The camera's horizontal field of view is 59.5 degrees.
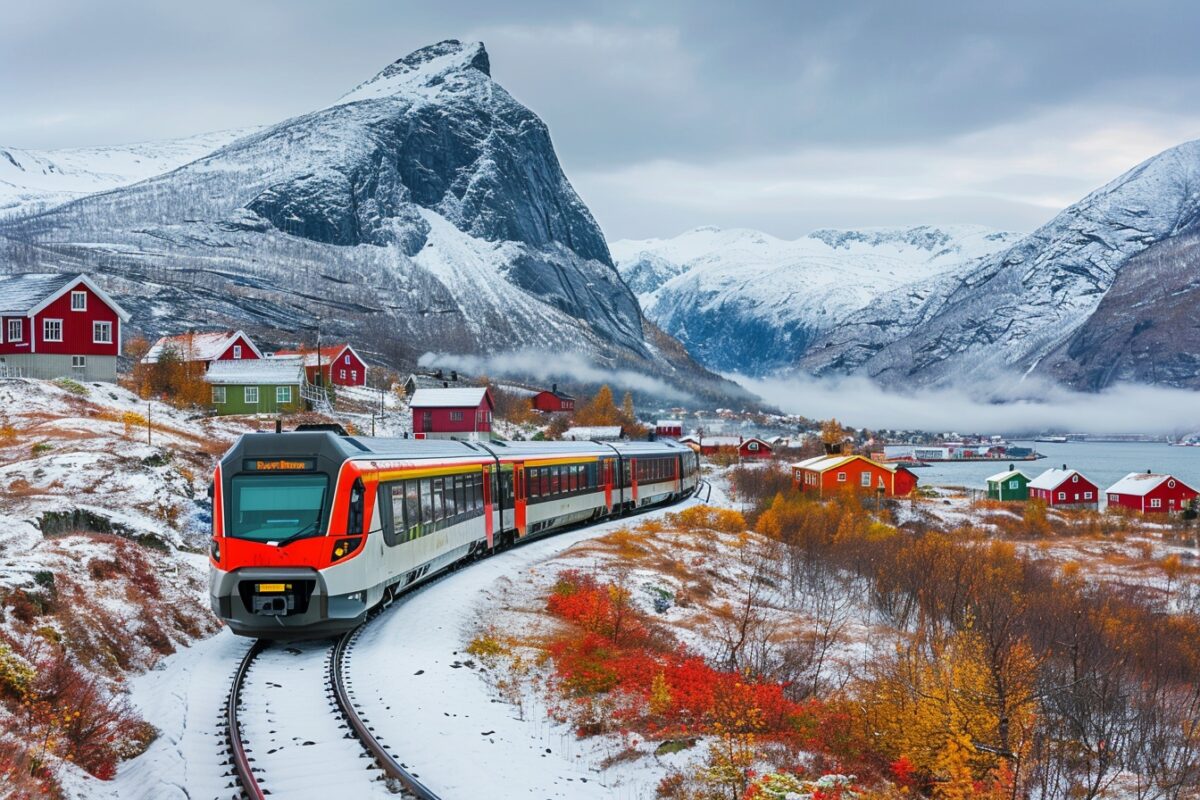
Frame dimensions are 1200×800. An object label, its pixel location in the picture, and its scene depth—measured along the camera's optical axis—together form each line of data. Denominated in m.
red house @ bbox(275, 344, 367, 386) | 108.50
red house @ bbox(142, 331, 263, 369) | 93.50
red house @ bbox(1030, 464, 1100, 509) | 131.65
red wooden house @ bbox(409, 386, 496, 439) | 99.50
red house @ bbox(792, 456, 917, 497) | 108.00
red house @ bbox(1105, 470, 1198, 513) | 125.50
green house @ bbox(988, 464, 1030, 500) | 136.75
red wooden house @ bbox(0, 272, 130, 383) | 66.12
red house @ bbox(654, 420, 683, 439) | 182.38
